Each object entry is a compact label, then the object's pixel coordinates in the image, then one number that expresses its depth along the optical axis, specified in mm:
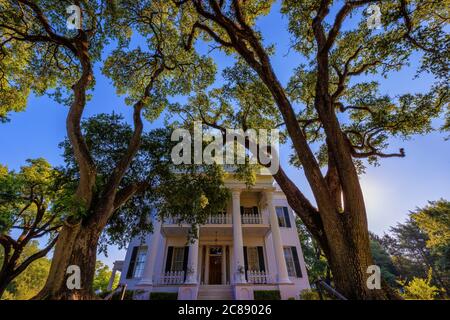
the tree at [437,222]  14625
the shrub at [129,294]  9120
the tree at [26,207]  7047
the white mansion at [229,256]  10188
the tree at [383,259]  25750
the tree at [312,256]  18844
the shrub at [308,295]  8423
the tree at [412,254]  24672
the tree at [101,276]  23391
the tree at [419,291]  8086
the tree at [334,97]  3426
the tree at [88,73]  3830
